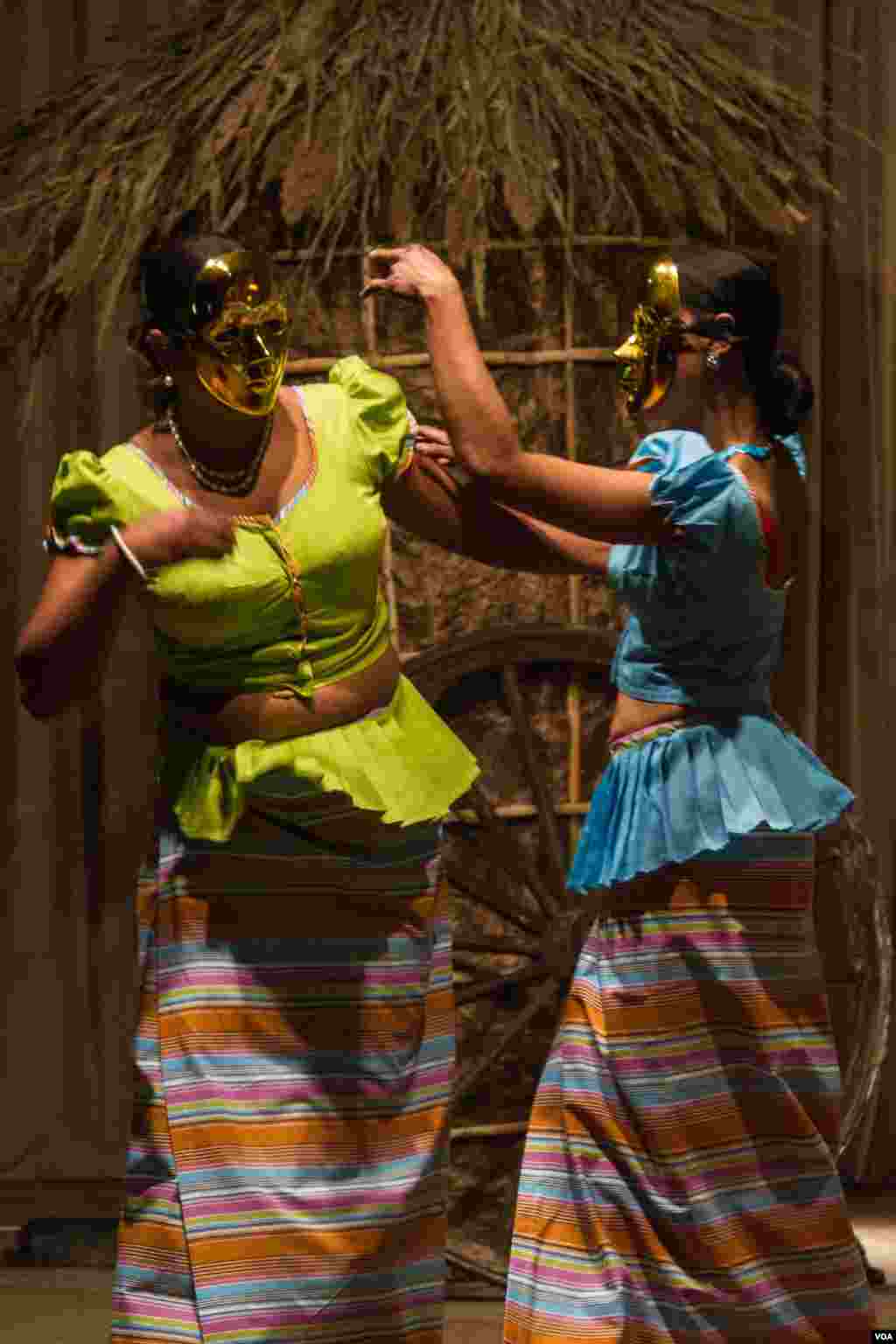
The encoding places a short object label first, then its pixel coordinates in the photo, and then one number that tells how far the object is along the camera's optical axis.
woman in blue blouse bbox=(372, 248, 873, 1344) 5.60
